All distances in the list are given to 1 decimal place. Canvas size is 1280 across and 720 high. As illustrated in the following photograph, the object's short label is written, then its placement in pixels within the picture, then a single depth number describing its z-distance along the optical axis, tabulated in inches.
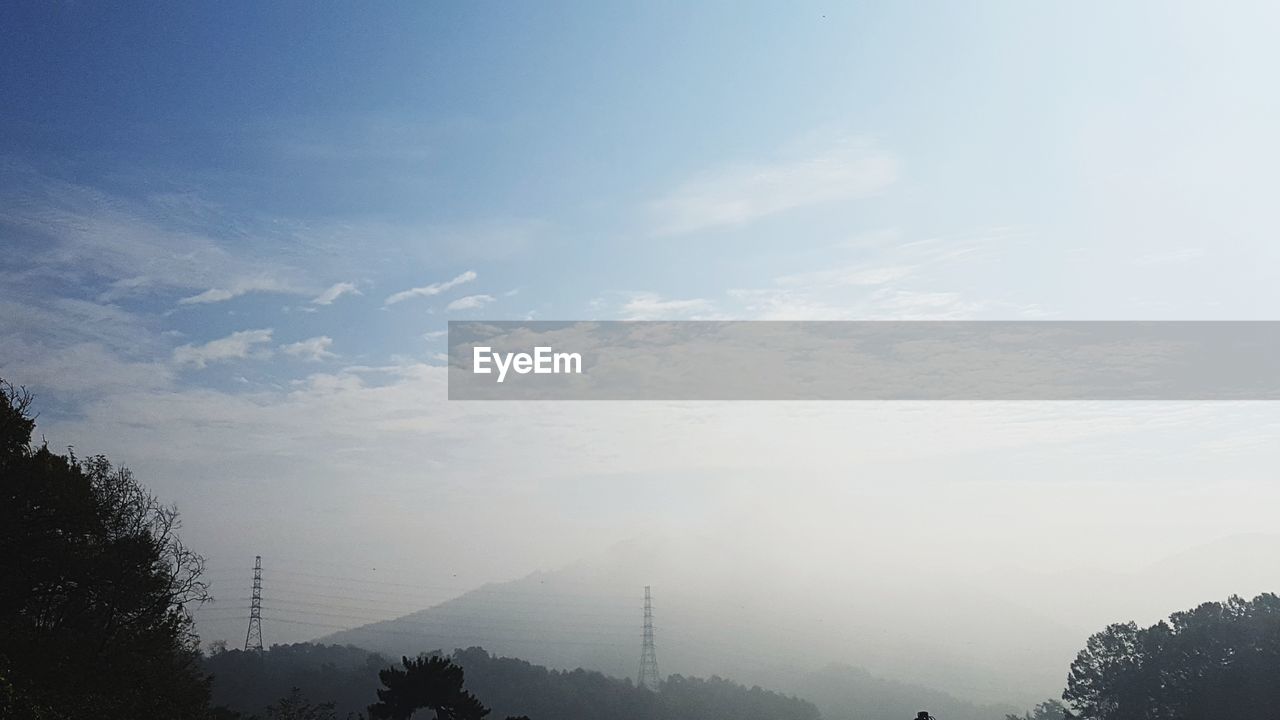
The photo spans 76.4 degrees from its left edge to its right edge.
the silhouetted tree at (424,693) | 1691.7
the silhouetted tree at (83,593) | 1139.9
